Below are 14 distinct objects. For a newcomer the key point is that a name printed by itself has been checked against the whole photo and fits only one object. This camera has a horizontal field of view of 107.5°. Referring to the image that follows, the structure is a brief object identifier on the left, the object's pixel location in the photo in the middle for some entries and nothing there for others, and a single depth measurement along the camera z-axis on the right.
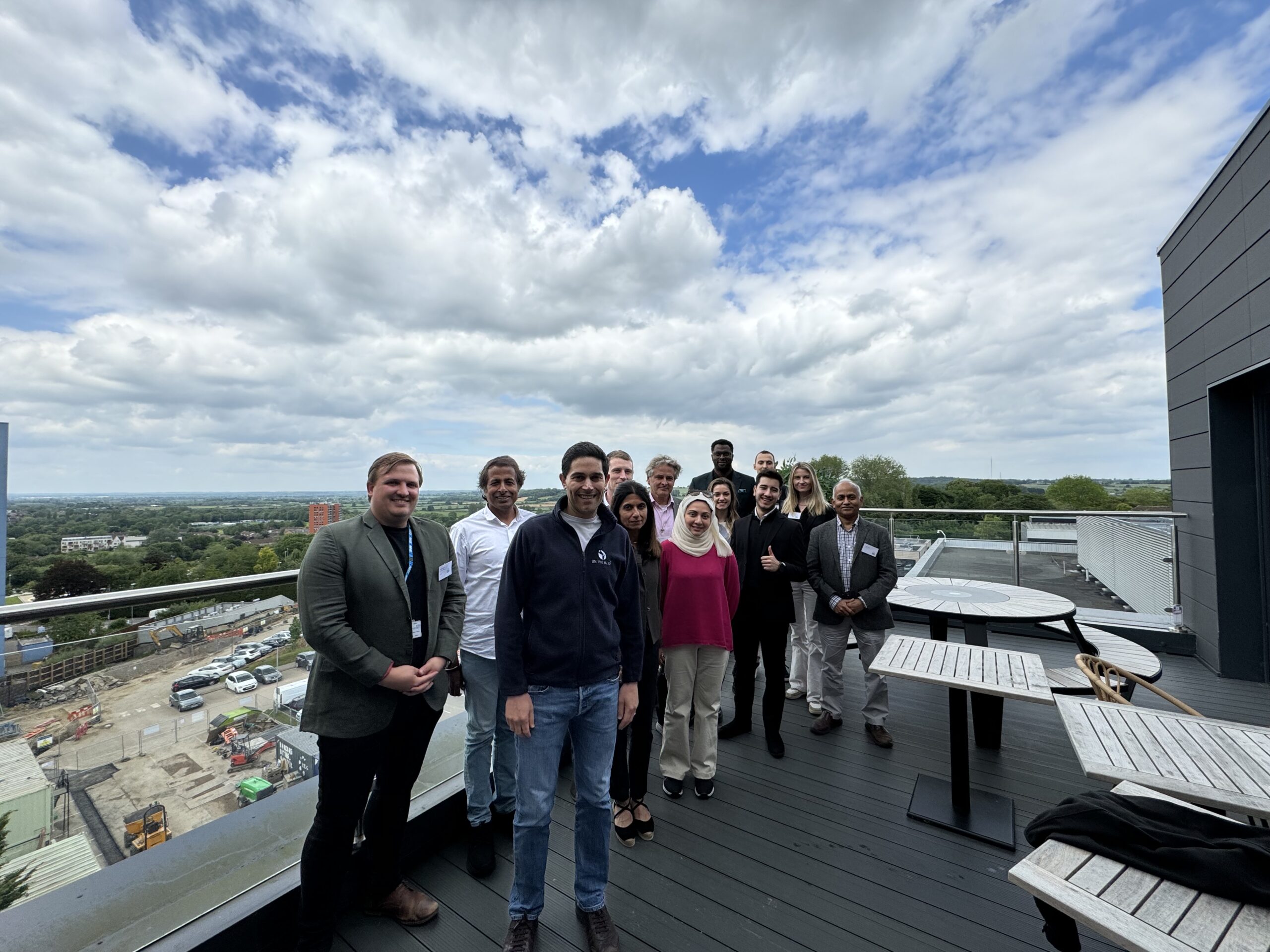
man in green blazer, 1.47
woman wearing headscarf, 2.45
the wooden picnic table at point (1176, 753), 1.29
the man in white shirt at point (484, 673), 2.06
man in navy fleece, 1.58
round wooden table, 2.97
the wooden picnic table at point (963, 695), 2.10
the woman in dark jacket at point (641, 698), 2.14
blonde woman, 3.56
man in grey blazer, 3.09
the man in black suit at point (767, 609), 2.96
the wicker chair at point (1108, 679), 2.12
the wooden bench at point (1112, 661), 2.74
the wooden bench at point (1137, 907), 0.82
